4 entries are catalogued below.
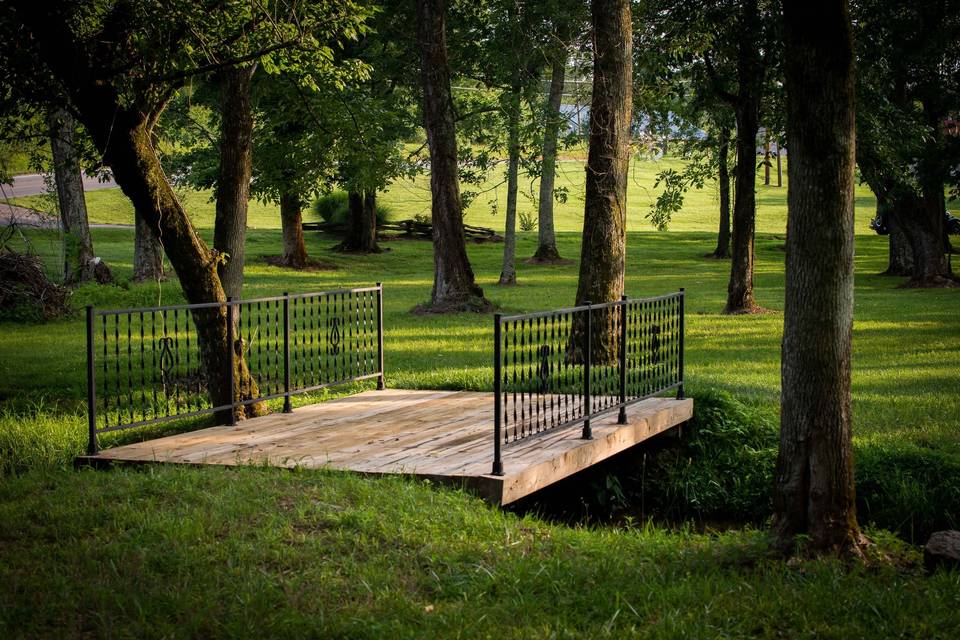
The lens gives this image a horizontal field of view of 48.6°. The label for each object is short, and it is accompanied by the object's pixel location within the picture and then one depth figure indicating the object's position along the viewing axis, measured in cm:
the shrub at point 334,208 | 4722
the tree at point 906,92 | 2327
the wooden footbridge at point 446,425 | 787
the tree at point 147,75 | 964
